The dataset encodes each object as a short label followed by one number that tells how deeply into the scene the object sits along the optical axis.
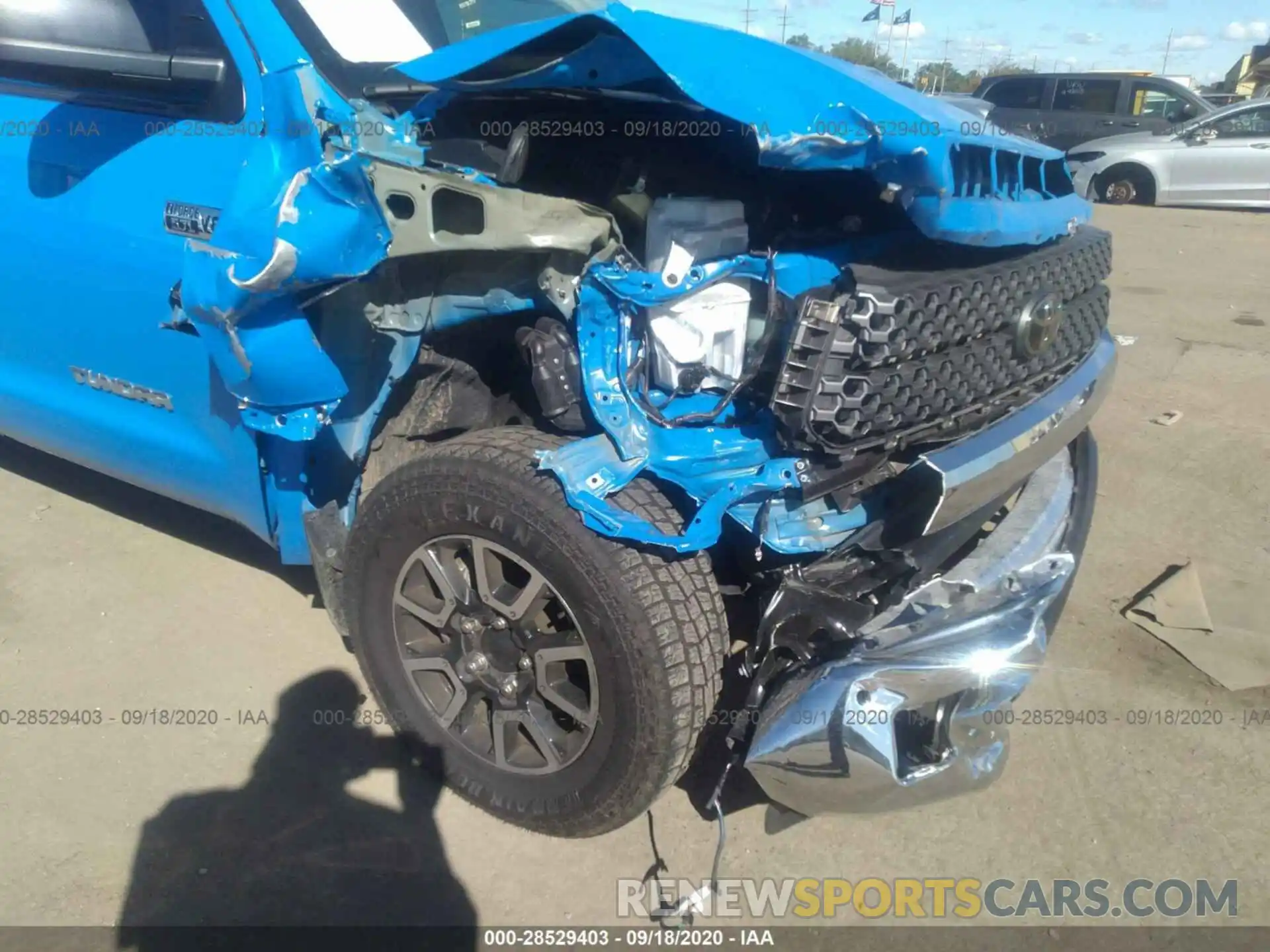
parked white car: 11.60
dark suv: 13.29
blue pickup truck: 1.92
